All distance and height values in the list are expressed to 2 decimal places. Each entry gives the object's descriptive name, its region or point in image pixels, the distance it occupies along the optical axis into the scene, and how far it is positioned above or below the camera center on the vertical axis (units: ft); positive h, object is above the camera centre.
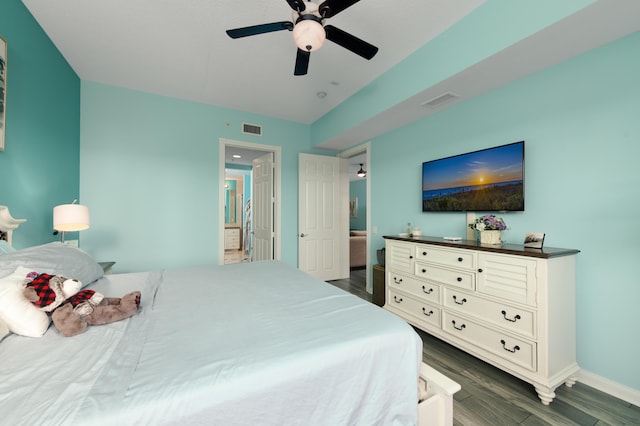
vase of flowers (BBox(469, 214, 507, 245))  7.18 -0.38
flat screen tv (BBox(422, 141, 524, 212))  7.32 +1.12
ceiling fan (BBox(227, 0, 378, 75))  5.18 +4.05
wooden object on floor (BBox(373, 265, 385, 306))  10.89 -3.01
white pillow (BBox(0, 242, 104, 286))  4.14 -0.87
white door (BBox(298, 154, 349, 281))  14.29 -0.07
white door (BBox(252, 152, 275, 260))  14.05 +0.40
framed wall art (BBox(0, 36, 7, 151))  5.71 +2.93
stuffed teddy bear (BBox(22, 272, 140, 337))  3.58 -1.38
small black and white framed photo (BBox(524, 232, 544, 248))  6.48 -0.62
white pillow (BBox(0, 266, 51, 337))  3.38 -1.33
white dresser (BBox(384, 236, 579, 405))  5.66 -2.31
